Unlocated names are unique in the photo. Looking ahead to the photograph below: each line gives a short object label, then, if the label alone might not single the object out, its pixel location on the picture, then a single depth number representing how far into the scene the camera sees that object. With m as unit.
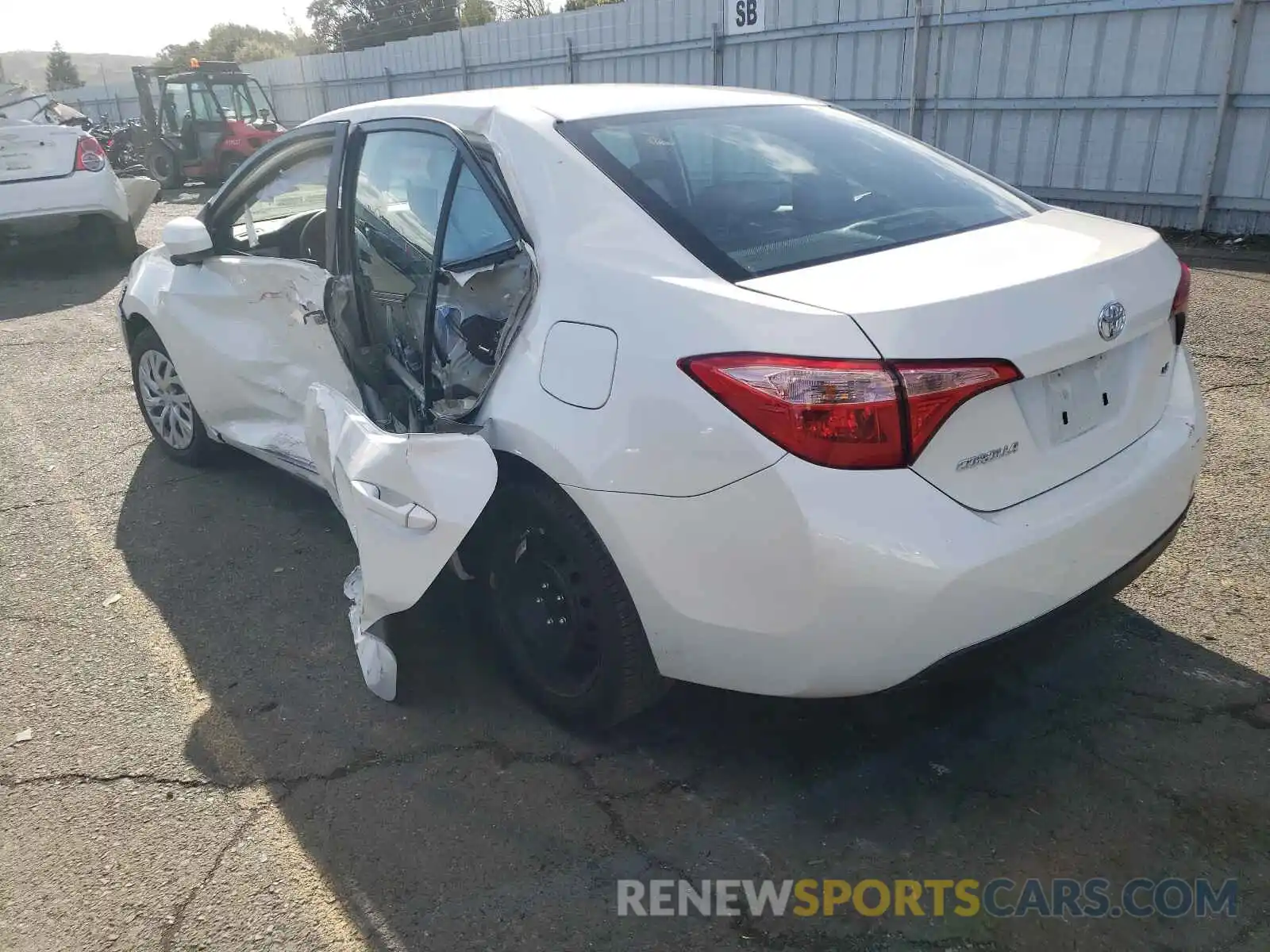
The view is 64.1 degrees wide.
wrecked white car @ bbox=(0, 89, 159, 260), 9.58
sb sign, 12.26
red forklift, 18.86
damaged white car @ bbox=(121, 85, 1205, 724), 2.09
